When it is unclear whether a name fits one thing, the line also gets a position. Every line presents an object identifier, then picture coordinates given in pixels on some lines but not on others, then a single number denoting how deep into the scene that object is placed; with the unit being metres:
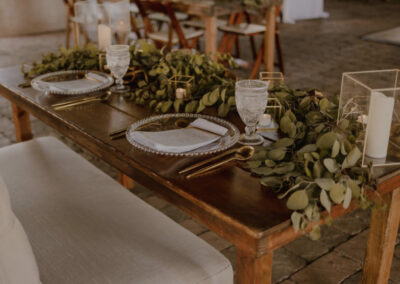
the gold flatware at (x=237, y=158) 1.16
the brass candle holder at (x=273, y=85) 1.58
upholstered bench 1.20
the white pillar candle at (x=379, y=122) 1.13
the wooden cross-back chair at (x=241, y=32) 4.39
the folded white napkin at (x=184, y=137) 1.26
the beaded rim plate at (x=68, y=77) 1.79
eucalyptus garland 0.98
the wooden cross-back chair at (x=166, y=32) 4.04
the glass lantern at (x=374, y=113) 1.13
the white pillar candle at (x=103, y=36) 2.21
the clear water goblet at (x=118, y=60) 1.77
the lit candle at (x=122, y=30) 3.19
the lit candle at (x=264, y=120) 1.41
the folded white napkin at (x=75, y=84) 1.79
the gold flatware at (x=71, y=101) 1.67
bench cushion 0.85
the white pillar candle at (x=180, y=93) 1.64
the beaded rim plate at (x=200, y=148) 1.24
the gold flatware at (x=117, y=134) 1.39
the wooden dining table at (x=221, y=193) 0.98
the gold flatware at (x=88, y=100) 1.65
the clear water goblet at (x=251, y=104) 1.28
